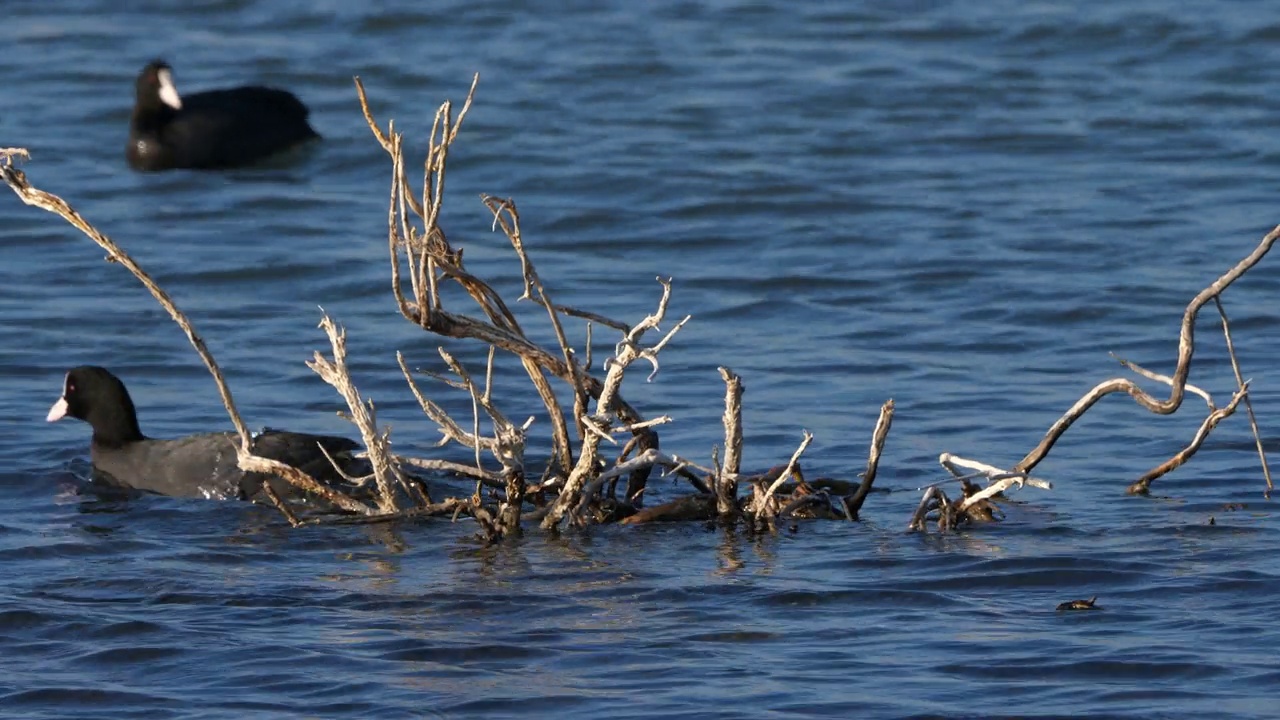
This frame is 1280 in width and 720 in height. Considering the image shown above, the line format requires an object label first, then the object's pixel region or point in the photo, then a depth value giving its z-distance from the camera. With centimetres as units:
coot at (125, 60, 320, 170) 3325
